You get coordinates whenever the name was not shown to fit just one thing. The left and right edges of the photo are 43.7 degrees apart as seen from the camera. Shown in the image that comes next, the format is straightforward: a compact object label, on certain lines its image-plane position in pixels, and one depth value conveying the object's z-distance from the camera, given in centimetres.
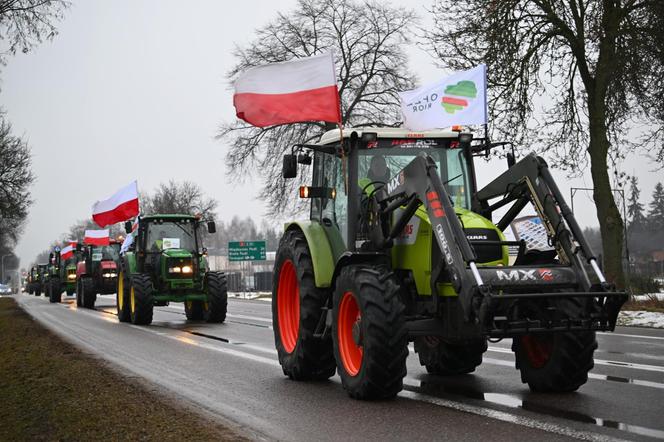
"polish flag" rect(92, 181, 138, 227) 2448
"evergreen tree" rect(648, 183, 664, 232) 9852
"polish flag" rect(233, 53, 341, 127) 909
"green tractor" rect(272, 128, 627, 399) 673
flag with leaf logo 1004
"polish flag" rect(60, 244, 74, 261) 3825
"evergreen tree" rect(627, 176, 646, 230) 9875
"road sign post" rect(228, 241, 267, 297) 4162
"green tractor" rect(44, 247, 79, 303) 3831
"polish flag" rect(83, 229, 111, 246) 3203
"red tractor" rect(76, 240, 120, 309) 2962
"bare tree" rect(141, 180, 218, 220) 6038
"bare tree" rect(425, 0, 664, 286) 2083
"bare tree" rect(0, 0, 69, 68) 1736
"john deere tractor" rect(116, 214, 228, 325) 1900
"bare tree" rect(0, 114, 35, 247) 3784
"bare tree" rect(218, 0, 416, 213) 3400
